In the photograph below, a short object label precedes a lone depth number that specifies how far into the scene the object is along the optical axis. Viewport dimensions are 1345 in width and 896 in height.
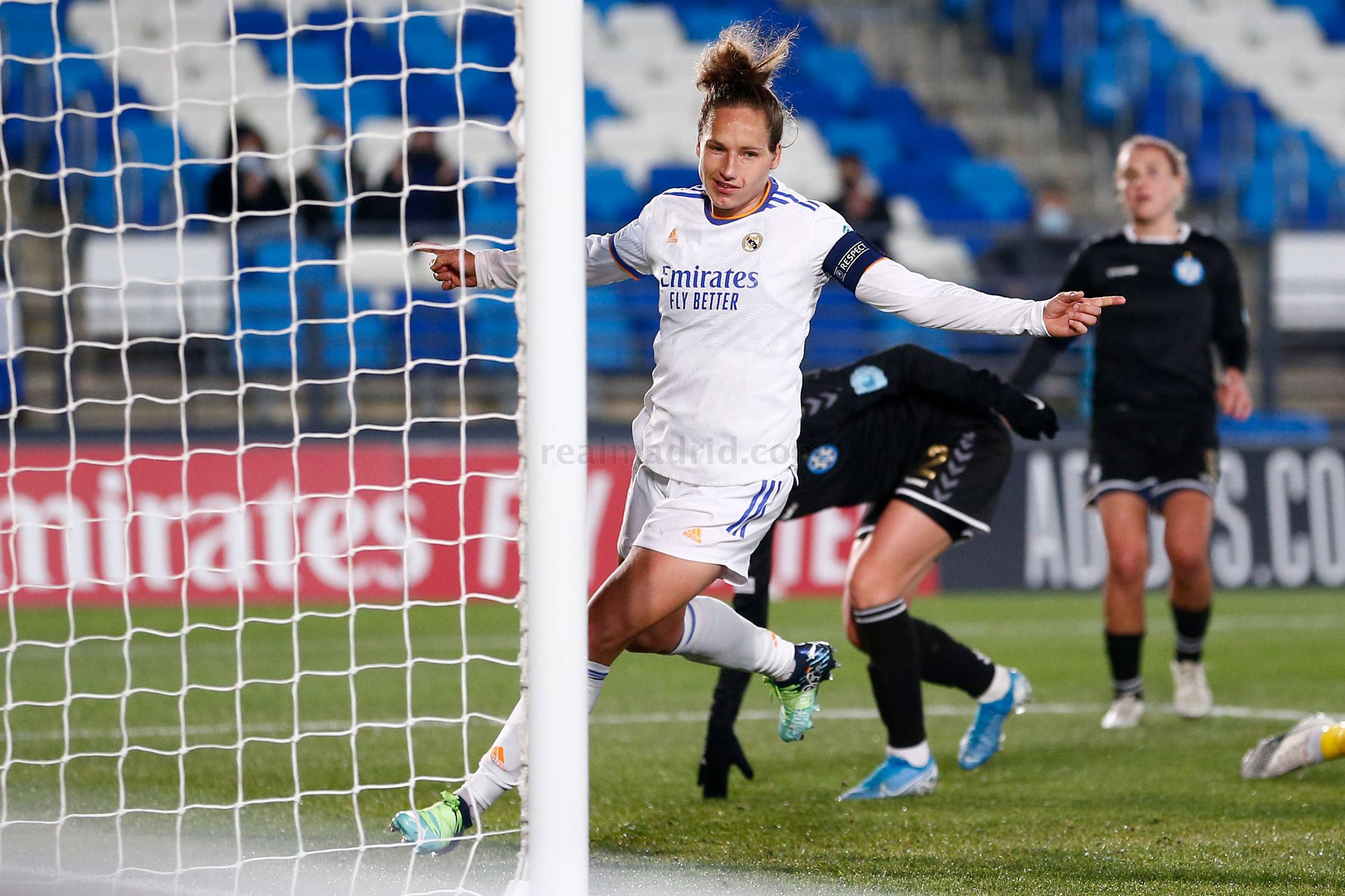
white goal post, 2.85
